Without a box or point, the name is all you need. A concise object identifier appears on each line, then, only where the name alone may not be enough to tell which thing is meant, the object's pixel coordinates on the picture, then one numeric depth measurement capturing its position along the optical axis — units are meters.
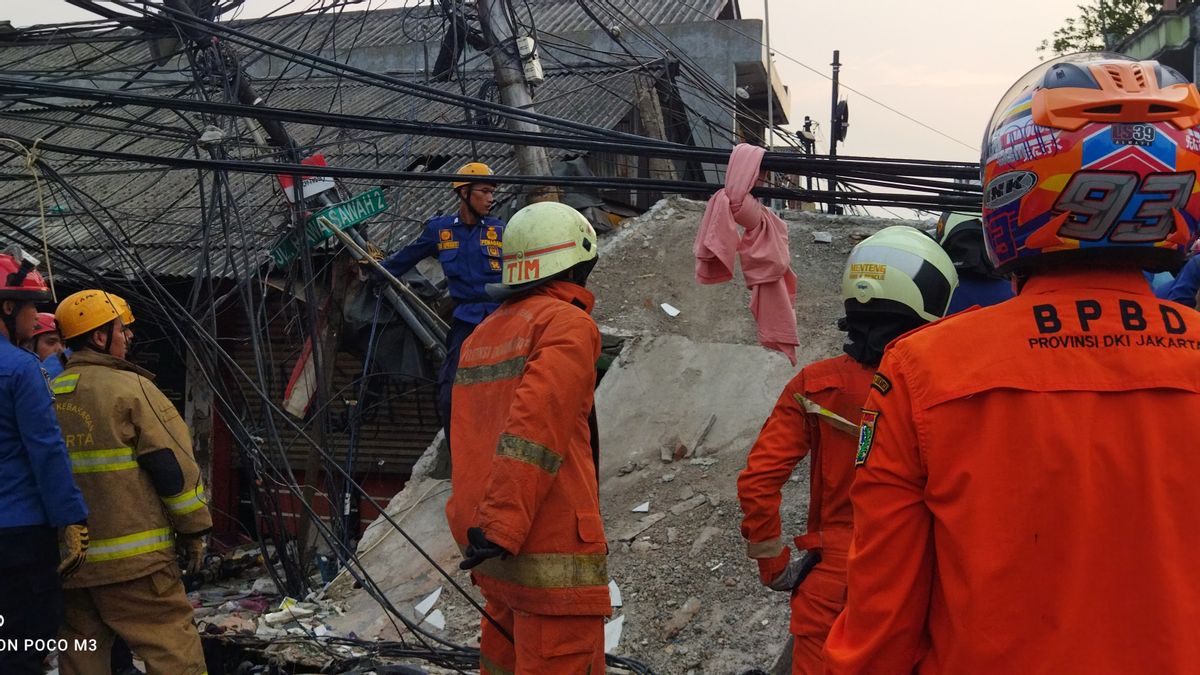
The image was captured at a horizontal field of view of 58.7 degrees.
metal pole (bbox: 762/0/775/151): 13.93
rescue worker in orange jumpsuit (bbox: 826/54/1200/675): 1.60
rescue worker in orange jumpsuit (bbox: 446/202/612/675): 3.35
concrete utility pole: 8.48
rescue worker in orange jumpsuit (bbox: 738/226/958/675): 3.40
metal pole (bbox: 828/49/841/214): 15.26
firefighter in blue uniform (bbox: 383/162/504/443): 6.18
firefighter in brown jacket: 4.73
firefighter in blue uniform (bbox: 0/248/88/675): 4.36
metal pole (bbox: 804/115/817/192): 14.36
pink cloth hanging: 4.19
